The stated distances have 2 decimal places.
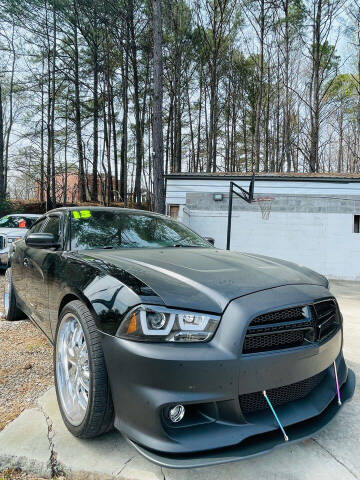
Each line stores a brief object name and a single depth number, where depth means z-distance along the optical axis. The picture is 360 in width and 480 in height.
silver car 7.19
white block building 9.03
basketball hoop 9.37
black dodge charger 1.33
